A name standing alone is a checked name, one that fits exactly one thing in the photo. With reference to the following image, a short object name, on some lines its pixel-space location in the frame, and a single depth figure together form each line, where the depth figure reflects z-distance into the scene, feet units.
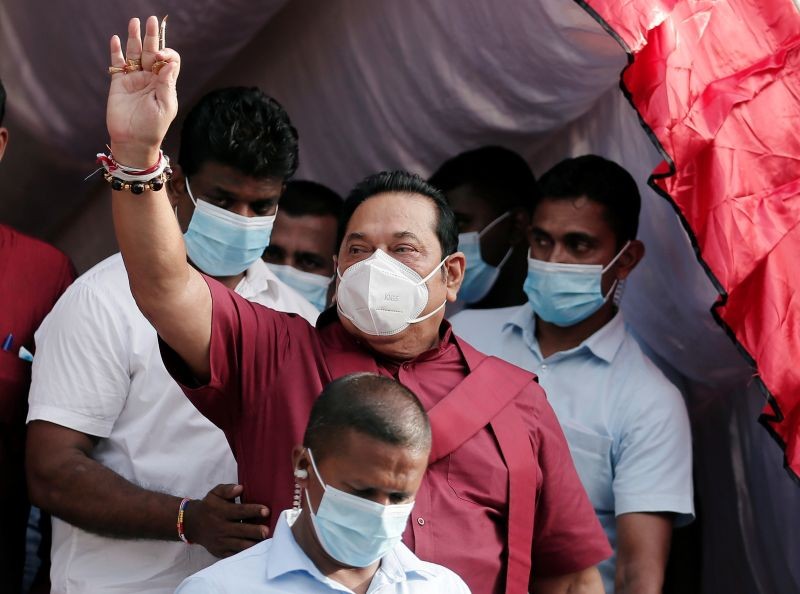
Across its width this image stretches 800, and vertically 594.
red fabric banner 21.06
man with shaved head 16.26
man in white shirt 20.74
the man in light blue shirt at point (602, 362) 24.48
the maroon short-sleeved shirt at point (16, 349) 22.66
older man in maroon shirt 16.98
